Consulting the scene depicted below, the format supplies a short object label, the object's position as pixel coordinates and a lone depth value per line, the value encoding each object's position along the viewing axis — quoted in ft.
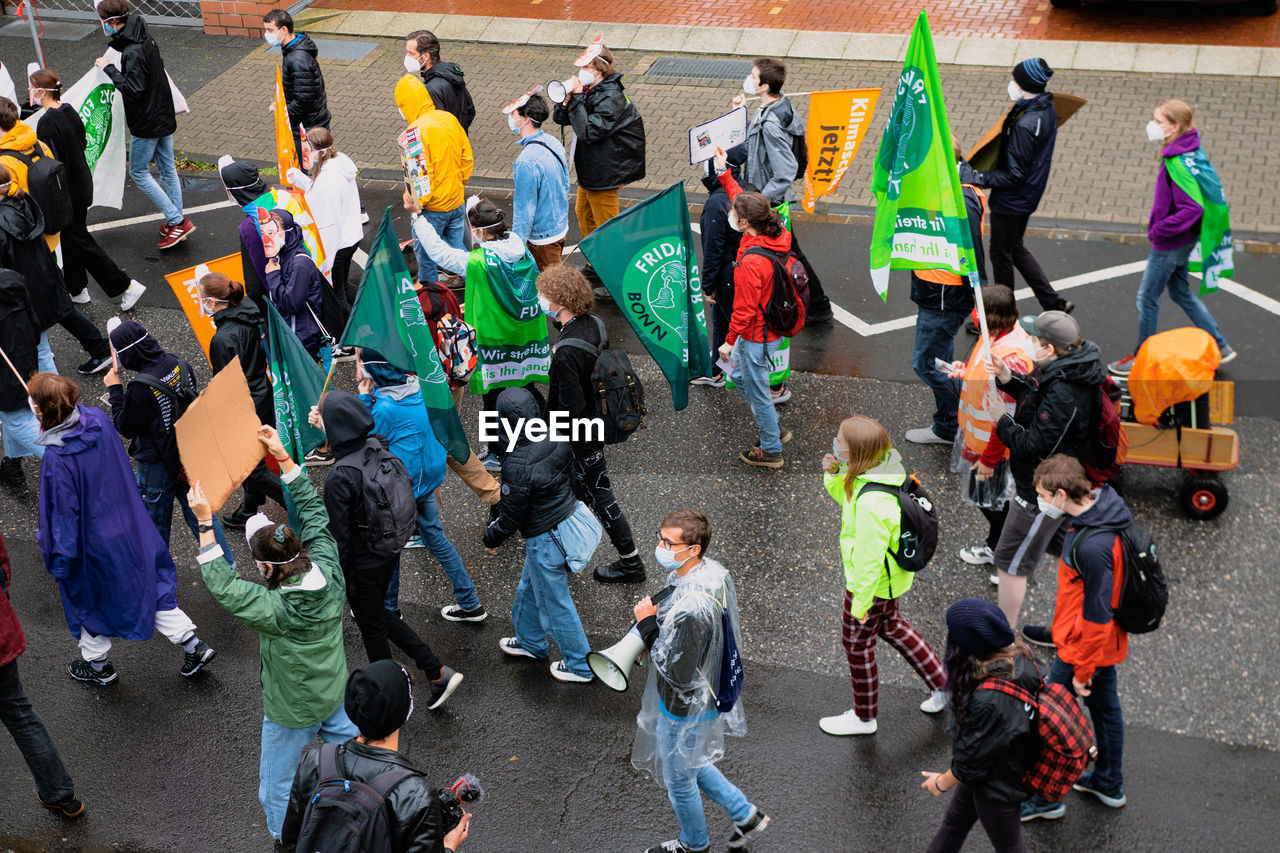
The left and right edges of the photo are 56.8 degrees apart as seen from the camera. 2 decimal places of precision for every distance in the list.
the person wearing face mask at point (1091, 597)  16.37
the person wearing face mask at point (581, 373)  21.07
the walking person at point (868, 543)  17.25
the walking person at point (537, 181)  28.76
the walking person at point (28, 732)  17.38
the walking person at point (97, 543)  19.01
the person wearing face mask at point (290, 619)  15.81
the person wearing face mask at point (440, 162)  29.94
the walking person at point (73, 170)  30.66
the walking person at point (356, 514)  18.10
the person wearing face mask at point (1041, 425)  19.31
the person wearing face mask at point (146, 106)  34.40
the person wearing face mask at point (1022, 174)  28.27
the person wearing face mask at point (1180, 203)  26.07
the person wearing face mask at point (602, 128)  30.35
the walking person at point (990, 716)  14.40
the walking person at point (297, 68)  35.14
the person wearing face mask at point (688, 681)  15.52
